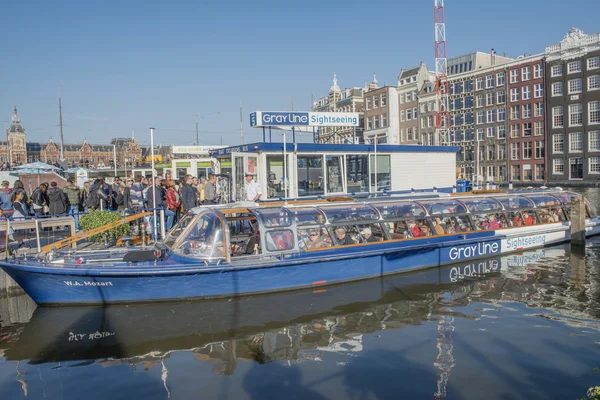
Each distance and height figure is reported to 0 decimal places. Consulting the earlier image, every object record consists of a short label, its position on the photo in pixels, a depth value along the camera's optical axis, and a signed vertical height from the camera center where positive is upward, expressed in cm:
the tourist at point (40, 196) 1702 -4
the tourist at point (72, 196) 1694 -6
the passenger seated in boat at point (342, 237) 1280 -142
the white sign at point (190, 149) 4180 +358
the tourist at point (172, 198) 1676 -27
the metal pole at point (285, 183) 1739 +12
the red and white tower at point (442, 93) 6208 +1252
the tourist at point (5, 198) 1559 -5
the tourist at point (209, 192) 1680 -11
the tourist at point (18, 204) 1499 -24
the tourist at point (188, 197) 1655 -25
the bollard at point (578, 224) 1730 -176
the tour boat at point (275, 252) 1075 -164
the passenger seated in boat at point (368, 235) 1327 -145
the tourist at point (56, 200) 1592 -19
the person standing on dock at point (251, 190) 1572 -9
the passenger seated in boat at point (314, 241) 1234 -145
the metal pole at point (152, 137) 1345 +153
